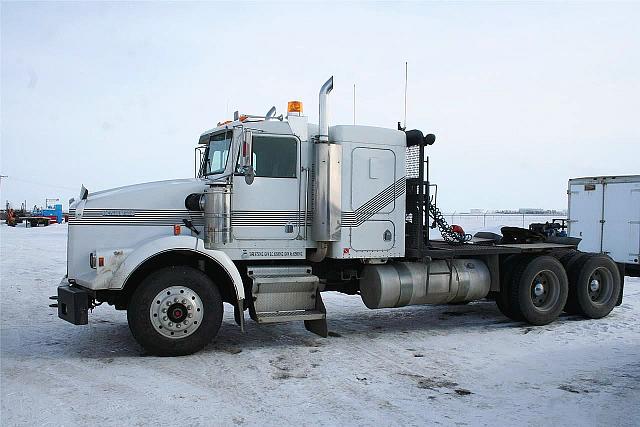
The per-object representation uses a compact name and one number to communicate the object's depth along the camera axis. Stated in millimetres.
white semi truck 7758
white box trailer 15594
